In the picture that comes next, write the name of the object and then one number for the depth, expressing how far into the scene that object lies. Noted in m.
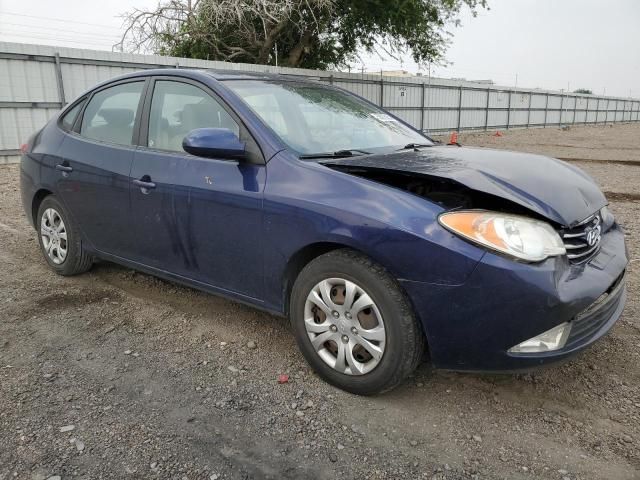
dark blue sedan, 2.29
